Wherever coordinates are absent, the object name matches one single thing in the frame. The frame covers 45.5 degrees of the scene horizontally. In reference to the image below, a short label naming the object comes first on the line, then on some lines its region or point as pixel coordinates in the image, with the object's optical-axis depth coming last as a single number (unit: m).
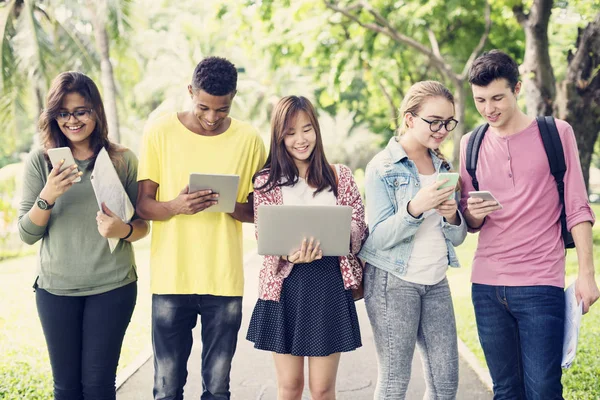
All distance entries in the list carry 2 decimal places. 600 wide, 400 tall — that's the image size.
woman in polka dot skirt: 3.72
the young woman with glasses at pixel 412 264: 3.61
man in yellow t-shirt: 3.85
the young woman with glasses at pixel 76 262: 3.71
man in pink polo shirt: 3.53
